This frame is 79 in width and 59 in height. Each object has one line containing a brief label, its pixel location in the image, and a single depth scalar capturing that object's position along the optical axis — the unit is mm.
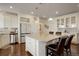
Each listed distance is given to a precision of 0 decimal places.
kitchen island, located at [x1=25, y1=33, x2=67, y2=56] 1906
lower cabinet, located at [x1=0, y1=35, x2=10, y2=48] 1840
